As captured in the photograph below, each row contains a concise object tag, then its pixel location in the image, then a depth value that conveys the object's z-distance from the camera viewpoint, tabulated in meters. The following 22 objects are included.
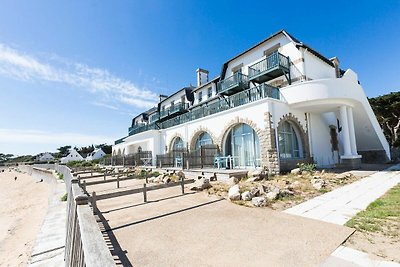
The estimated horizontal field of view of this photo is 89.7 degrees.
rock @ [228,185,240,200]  7.56
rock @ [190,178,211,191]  9.77
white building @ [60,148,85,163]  73.38
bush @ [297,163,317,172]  11.99
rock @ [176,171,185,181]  12.81
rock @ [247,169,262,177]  11.00
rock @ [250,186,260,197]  7.61
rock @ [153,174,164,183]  13.50
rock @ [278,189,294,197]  7.53
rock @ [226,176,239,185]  10.14
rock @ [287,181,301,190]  8.38
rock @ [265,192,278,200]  7.19
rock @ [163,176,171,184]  12.20
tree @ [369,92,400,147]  28.12
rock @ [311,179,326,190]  8.60
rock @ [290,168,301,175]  11.64
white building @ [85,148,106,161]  71.61
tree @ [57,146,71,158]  102.70
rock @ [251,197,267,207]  6.71
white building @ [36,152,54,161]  89.16
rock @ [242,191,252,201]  7.41
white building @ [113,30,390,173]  13.20
